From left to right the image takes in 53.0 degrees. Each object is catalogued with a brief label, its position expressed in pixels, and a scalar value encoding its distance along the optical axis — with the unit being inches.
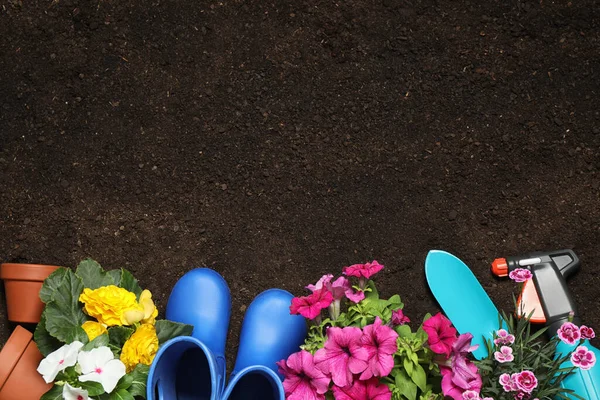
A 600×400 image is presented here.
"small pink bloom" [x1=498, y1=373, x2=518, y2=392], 48.5
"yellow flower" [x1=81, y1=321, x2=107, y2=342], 57.4
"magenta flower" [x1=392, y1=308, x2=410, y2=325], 52.0
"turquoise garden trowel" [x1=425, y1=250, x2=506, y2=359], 66.6
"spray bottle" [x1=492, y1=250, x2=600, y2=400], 64.9
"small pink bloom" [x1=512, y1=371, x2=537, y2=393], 46.9
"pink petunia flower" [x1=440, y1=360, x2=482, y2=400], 47.0
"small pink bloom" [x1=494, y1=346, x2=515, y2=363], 50.3
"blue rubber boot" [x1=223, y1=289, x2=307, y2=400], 65.7
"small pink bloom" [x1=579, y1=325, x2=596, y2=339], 48.0
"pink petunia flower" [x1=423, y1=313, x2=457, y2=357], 45.3
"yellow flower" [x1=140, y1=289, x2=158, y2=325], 59.2
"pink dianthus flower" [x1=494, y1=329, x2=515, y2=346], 52.5
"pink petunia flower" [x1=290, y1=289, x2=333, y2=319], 48.8
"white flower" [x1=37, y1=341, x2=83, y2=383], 52.7
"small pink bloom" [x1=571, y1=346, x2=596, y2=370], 46.6
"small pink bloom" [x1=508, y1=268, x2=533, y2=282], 52.7
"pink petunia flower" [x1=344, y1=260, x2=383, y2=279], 51.3
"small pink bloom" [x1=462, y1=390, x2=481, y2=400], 46.3
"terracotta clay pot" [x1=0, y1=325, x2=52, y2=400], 58.0
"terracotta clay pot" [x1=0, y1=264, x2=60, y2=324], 62.1
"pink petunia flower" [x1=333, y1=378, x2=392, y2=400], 47.8
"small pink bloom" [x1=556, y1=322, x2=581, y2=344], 47.8
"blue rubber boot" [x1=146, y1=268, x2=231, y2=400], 55.7
